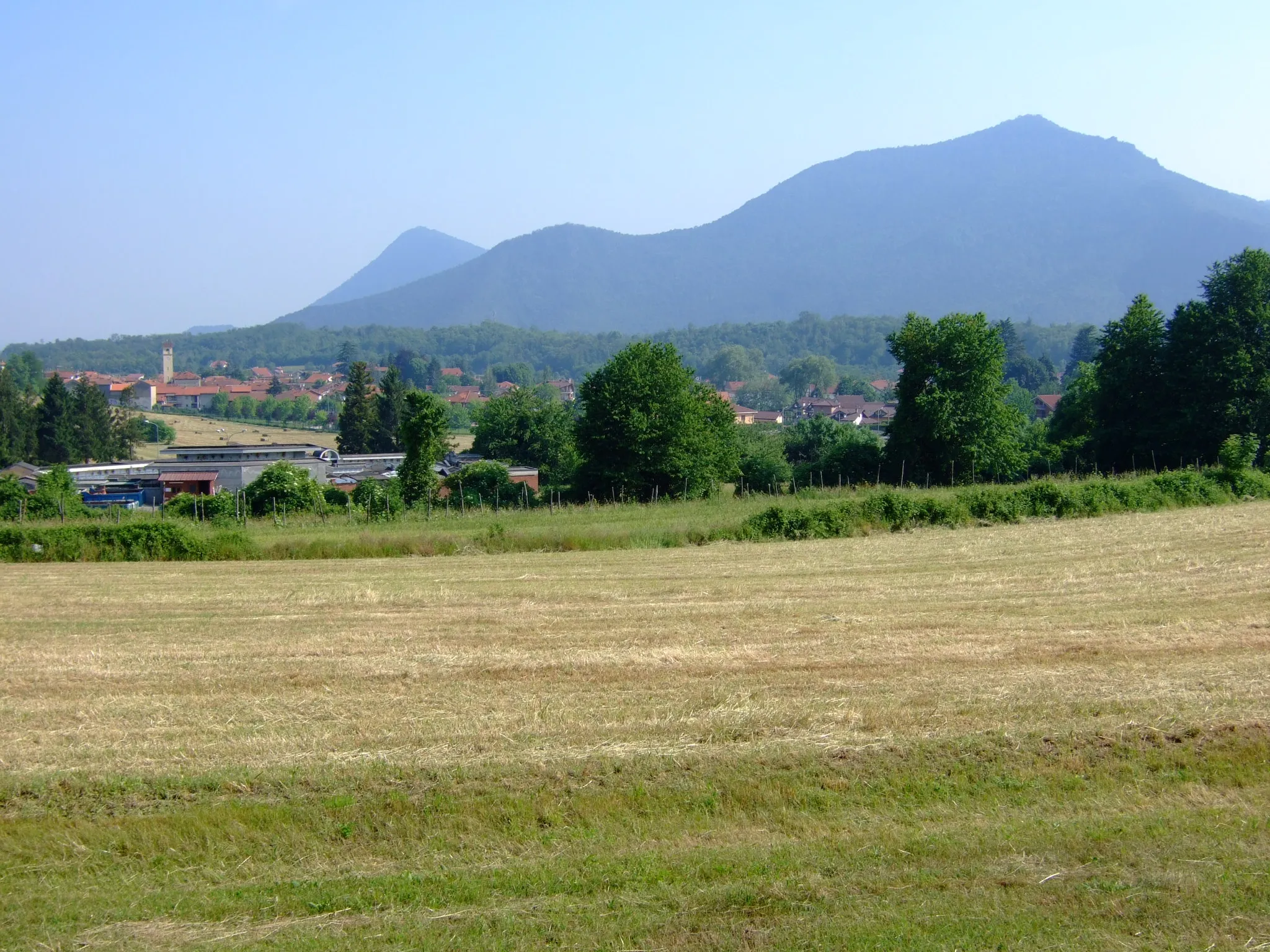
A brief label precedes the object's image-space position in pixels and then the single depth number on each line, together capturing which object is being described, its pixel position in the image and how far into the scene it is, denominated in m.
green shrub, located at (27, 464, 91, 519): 38.66
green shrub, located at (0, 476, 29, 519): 39.75
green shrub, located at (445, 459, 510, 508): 47.42
